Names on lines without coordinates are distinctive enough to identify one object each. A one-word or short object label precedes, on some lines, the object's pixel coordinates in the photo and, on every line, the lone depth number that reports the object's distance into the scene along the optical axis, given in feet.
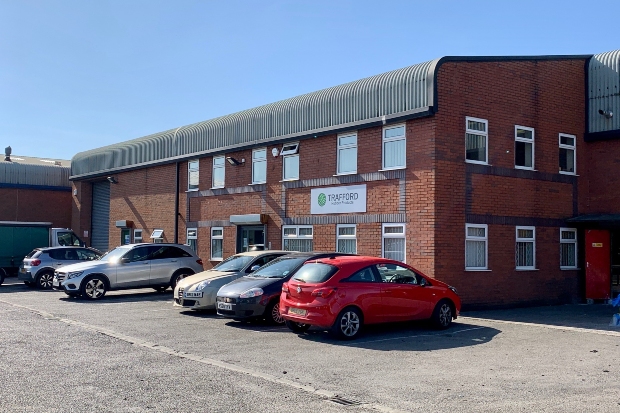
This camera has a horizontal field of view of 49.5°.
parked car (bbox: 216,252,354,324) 44.75
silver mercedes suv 63.31
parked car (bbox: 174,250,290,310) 50.93
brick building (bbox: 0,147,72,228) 120.98
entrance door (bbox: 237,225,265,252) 75.61
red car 39.50
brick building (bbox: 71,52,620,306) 56.54
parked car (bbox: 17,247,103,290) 75.97
